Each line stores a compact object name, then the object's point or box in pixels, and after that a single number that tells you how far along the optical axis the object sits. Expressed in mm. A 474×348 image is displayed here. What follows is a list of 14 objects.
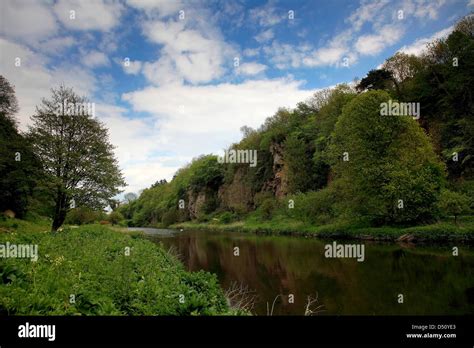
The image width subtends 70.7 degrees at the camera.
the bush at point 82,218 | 34694
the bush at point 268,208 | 63175
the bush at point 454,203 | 26516
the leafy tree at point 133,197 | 133012
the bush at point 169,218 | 106312
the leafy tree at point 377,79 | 49438
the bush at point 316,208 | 42125
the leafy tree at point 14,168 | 24766
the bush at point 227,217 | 79688
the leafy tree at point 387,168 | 30969
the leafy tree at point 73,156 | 23828
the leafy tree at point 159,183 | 173638
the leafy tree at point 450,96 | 34969
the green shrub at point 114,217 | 69375
